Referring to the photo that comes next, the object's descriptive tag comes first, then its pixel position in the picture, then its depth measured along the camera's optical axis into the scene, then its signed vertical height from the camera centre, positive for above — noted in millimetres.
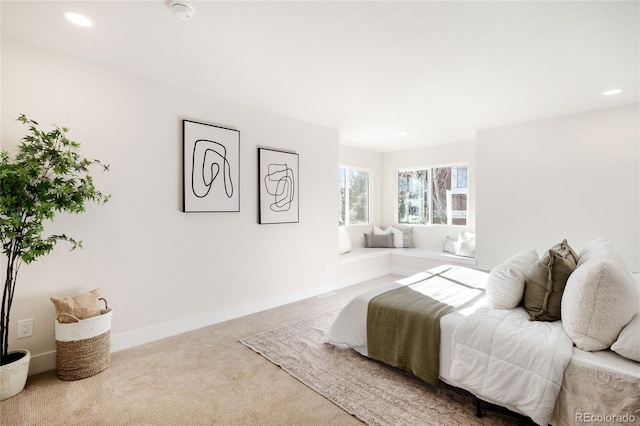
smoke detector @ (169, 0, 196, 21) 1780 +1176
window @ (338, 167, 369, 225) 5797 +262
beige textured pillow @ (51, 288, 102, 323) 2201 -700
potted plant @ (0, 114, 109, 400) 1892 +67
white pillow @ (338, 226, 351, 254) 5168 -557
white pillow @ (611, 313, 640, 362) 1455 -635
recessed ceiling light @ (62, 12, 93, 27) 1913 +1204
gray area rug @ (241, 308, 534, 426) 1813 -1208
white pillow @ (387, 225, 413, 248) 5887 -533
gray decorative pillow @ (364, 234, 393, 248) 5862 -602
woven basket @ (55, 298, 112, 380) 2168 -974
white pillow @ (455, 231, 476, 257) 4848 -581
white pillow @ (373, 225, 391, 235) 6041 -430
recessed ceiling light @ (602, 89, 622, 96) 3075 +1166
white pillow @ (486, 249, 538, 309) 2088 -520
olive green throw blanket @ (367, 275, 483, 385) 2037 -824
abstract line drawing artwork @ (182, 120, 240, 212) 3023 +428
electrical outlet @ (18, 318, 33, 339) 2219 -845
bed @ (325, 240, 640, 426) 1431 -813
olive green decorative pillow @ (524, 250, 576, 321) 1916 -492
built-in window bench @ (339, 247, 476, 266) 4809 -761
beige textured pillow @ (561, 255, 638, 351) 1534 -489
